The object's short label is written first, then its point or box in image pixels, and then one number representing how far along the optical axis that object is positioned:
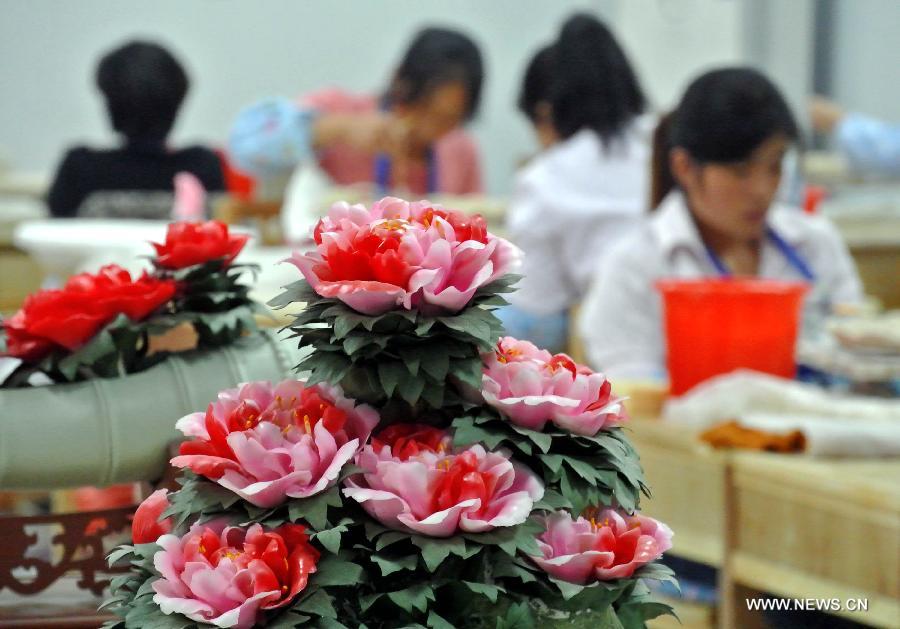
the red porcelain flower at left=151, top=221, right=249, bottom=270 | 3.80
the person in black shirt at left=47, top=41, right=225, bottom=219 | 5.64
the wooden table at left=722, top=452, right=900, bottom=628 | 4.20
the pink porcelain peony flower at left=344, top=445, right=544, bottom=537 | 2.65
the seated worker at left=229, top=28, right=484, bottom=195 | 5.53
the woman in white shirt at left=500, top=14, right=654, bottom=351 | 5.65
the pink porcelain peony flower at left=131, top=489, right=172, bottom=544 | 2.96
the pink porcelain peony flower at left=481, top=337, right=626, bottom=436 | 2.80
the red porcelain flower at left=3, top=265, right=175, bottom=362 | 3.77
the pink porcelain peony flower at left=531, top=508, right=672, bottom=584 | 2.79
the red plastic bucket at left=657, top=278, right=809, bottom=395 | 4.49
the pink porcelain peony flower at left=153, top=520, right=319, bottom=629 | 2.57
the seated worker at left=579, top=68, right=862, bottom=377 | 4.78
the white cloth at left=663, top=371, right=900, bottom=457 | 4.32
